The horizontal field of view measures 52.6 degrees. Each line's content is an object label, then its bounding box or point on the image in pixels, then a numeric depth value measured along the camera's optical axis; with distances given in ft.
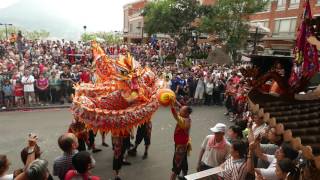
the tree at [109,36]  176.24
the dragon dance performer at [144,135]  26.44
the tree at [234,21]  77.20
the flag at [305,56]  16.32
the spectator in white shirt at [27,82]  41.68
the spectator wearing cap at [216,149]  17.00
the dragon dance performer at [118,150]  22.36
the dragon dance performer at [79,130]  22.98
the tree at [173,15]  93.66
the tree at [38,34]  181.10
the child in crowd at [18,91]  41.63
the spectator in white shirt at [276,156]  13.20
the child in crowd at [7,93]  41.01
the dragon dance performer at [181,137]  19.86
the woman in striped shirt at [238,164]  13.82
